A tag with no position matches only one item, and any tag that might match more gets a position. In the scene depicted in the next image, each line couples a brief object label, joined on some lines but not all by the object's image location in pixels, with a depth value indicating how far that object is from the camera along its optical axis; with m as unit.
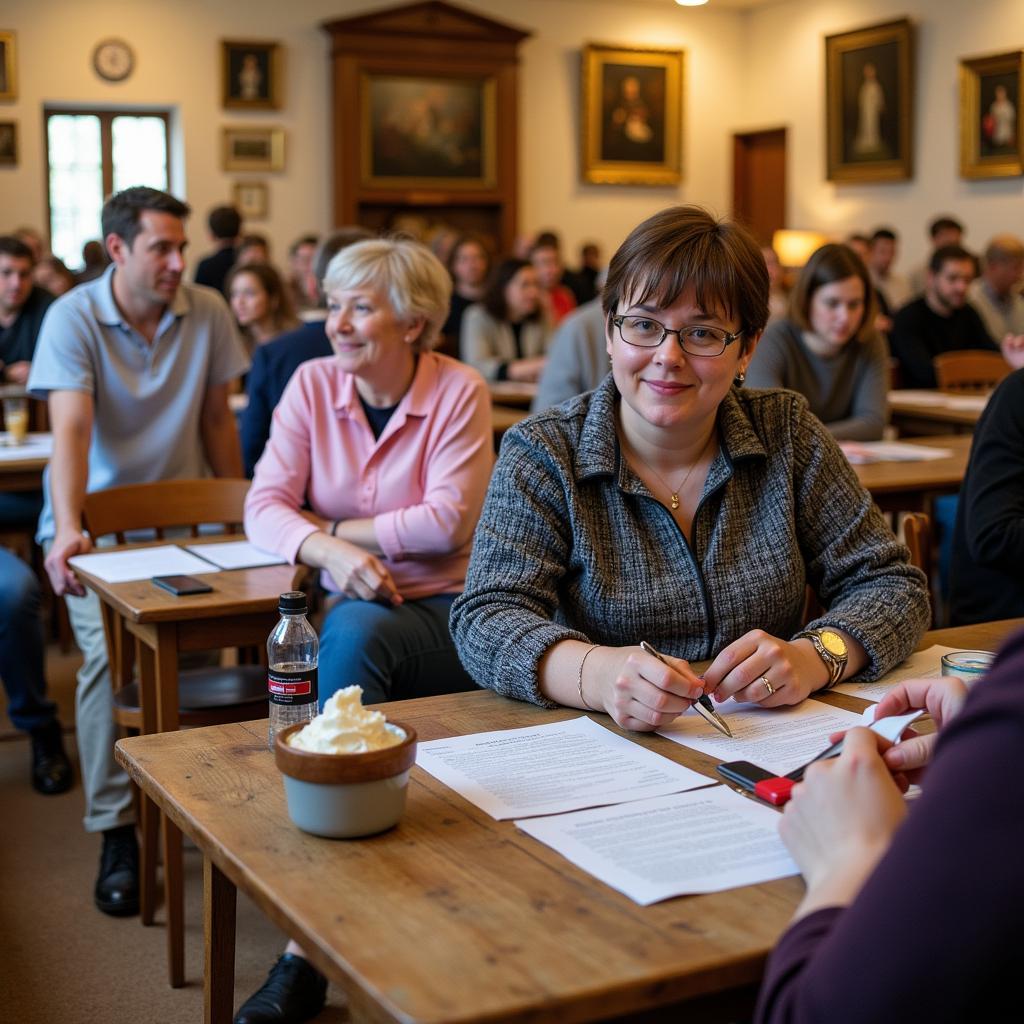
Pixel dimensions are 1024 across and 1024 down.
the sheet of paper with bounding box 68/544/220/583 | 2.78
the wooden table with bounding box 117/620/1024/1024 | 1.03
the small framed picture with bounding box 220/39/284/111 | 11.20
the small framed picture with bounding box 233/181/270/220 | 11.43
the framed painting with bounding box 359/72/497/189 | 11.65
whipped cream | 1.33
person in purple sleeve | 0.81
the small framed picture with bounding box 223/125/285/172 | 11.31
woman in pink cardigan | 2.88
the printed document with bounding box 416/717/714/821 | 1.43
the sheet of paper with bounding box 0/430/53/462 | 4.36
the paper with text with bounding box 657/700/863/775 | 1.57
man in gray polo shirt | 3.44
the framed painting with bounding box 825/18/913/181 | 11.12
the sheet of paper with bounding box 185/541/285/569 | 2.86
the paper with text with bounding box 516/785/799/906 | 1.22
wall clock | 10.85
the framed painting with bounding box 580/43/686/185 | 12.45
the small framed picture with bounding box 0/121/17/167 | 10.62
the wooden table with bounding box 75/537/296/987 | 2.53
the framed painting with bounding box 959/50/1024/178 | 10.30
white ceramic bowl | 1.29
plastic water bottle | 1.71
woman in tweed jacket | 1.92
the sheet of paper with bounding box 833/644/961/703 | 1.83
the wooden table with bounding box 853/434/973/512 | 3.84
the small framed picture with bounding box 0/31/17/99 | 10.55
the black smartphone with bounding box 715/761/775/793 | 1.45
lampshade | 11.38
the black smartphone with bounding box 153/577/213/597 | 2.60
